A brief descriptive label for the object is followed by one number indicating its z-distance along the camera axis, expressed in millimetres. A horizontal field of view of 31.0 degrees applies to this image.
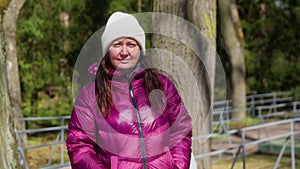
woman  2863
